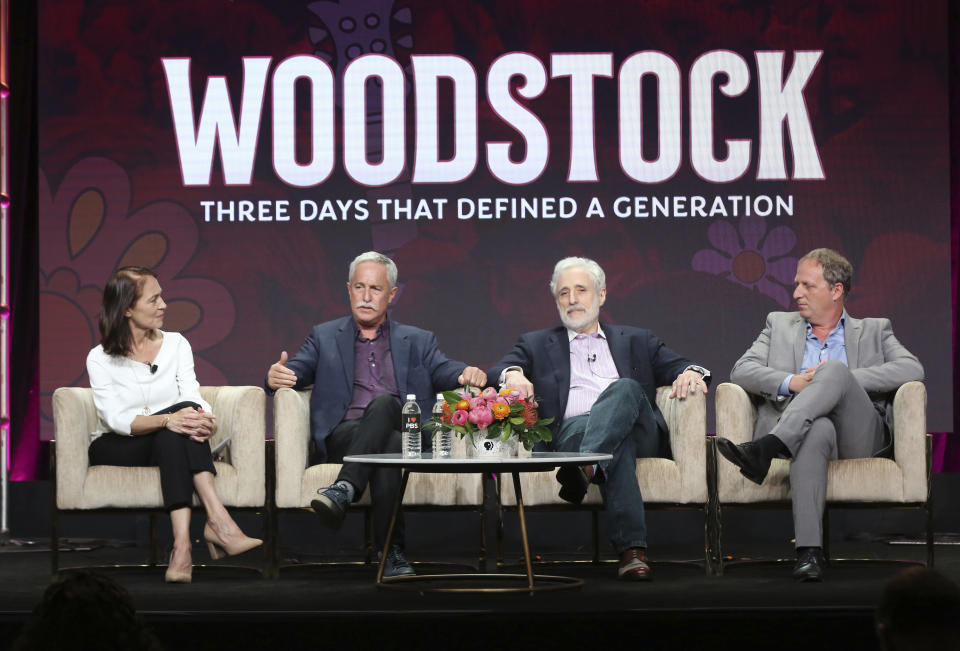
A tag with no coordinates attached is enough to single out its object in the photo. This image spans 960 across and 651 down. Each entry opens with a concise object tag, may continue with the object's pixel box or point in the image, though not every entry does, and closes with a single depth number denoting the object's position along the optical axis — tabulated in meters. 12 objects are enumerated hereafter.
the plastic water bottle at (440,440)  7.82
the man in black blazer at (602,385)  8.03
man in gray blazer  8.15
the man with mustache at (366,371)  8.69
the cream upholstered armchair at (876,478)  8.32
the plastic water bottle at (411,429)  7.89
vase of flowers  7.55
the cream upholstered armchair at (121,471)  8.34
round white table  7.14
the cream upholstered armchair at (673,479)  8.34
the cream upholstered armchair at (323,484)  8.46
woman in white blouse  8.20
